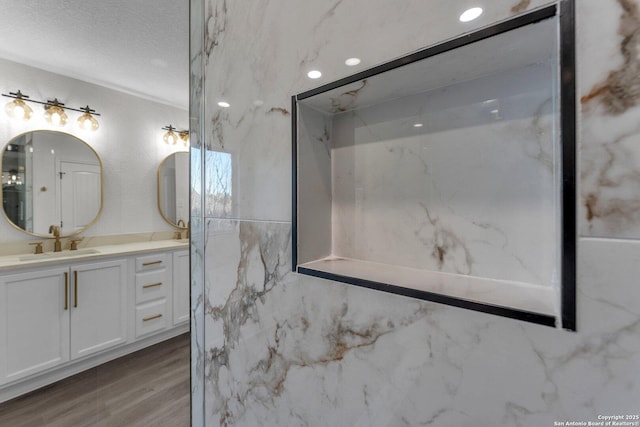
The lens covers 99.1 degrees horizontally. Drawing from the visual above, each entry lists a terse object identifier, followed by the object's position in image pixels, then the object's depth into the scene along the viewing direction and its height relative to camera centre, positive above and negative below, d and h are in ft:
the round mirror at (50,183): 6.88 +0.86
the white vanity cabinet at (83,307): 5.72 -2.31
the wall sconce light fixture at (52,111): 6.77 +2.75
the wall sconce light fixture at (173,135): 9.93 +2.90
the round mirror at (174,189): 9.77 +0.91
